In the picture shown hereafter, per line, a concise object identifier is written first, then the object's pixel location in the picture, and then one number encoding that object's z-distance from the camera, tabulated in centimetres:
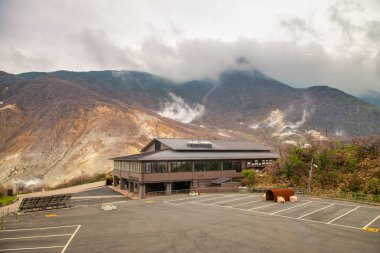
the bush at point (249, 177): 5607
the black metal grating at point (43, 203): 3559
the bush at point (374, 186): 4062
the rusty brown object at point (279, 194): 3953
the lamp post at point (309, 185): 4629
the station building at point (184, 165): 5003
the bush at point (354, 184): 4373
